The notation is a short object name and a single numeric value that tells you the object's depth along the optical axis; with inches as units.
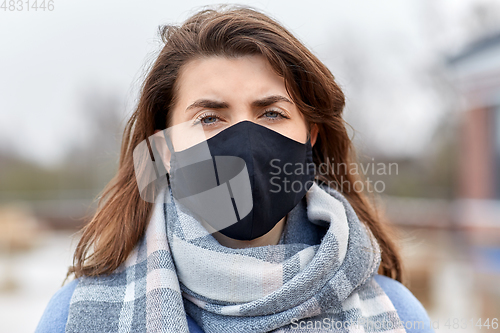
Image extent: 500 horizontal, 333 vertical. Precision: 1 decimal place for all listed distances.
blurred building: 291.1
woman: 33.3
